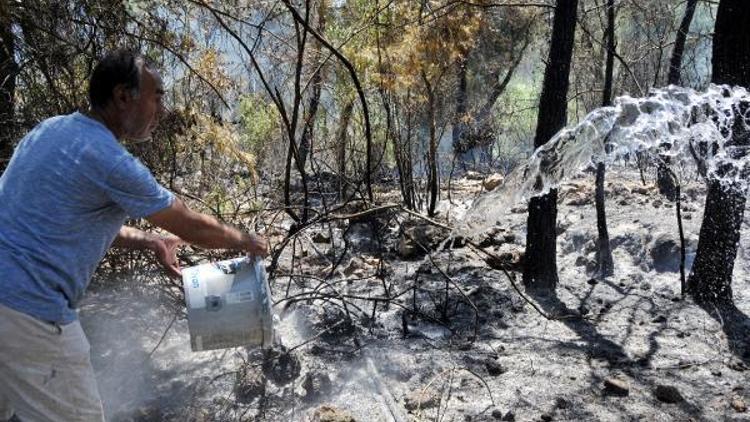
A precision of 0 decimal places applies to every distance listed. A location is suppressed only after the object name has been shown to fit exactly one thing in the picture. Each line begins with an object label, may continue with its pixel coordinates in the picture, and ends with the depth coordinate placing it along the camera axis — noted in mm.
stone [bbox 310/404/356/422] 3700
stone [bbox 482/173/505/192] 11797
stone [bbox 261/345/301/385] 4406
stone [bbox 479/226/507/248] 7984
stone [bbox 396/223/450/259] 7996
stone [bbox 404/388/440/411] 4047
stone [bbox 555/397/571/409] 4110
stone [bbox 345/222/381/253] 8805
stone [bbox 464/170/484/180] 14387
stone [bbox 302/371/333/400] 4230
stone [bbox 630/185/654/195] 9922
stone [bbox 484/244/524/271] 7102
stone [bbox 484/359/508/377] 4551
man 2197
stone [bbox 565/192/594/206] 9633
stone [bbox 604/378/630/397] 4238
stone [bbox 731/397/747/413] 4055
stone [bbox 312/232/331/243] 8523
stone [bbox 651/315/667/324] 5637
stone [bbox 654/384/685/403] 4156
